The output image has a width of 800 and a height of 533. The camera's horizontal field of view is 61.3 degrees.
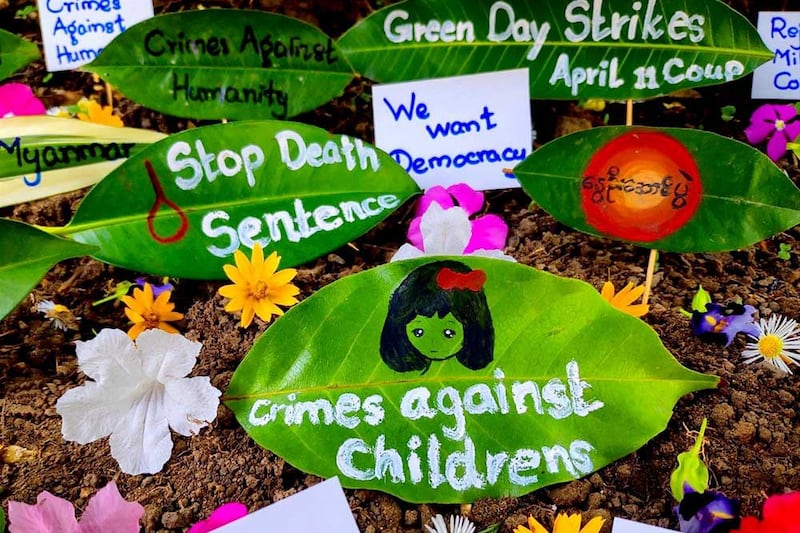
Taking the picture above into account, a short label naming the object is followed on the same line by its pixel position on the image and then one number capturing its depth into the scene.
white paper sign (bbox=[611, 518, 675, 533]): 0.49
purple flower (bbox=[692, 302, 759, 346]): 0.56
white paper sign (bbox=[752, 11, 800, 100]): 0.67
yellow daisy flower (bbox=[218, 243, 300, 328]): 0.57
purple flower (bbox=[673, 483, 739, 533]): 0.48
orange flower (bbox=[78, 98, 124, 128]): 0.68
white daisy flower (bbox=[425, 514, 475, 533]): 0.50
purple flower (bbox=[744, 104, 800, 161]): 0.66
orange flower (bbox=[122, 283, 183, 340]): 0.59
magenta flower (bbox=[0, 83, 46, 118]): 0.69
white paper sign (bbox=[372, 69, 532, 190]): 0.65
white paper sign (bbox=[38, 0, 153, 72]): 0.70
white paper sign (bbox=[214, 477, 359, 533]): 0.49
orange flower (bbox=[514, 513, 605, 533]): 0.49
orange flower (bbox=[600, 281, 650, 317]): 0.57
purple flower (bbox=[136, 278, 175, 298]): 0.60
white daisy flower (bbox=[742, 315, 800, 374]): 0.56
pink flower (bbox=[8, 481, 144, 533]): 0.49
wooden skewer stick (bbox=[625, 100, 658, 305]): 0.59
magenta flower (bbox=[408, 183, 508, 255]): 0.61
